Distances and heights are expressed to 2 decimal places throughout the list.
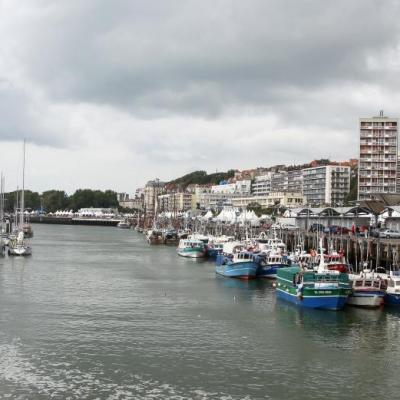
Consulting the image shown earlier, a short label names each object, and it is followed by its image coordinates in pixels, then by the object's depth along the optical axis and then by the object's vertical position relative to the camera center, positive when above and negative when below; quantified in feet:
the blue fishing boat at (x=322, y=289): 137.80 -16.14
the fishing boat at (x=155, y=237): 438.85 -16.98
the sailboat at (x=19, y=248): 276.82 -17.01
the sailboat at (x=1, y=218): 278.01 -4.28
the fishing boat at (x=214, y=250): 302.66 -17.01
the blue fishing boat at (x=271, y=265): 200.11 -15.67
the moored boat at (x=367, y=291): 140.36 -16.71
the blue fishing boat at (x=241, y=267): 199.72 -16.83
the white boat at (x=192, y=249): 298.15 -16.58
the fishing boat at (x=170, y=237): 441.68 -16.27
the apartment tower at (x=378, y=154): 489.26 +54.73
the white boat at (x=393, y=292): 141.82 -16.97
